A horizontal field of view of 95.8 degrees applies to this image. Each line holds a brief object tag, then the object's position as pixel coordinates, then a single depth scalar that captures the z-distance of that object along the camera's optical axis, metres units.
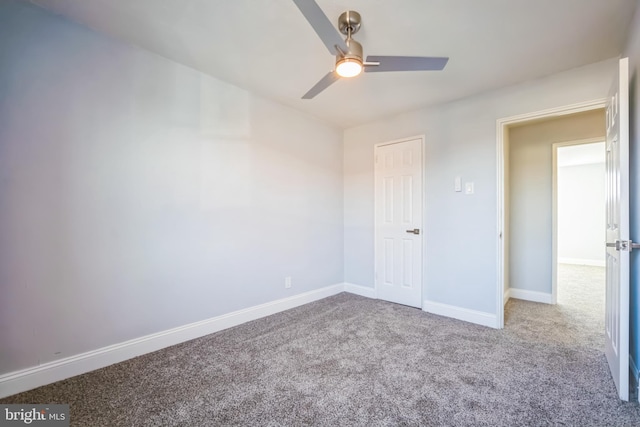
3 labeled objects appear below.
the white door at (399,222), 3.42
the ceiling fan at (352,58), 1.49
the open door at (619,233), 1.65
